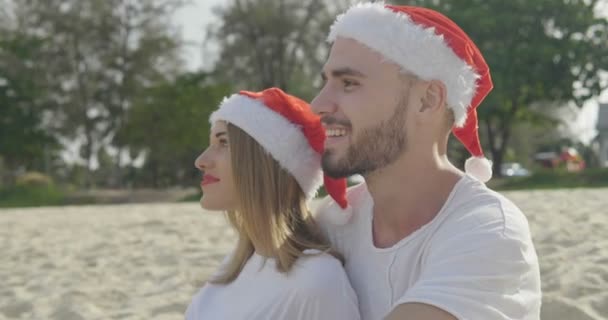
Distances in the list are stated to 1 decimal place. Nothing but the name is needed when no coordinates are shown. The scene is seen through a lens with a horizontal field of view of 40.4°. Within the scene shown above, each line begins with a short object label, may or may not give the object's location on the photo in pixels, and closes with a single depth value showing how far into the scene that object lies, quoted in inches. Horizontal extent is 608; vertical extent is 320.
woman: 103.8
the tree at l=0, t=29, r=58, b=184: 1075.9
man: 90.8
